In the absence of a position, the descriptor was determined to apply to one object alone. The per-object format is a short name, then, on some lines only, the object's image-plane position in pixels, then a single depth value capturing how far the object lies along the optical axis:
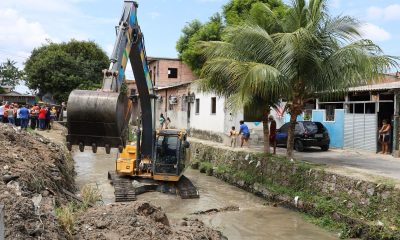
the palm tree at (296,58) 13.84
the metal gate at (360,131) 19.73
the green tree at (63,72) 38.00
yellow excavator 7.30
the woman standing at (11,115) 22.52
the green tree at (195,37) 36.91
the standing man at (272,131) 18.73
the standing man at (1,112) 22.50
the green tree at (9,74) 67.94
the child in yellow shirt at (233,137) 21.66
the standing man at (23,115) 21.56
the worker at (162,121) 33.53
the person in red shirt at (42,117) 24.52
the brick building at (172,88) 33.38
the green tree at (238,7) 33.75
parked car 20.47
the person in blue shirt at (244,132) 21.16
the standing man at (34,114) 24.50
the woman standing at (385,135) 18.32
